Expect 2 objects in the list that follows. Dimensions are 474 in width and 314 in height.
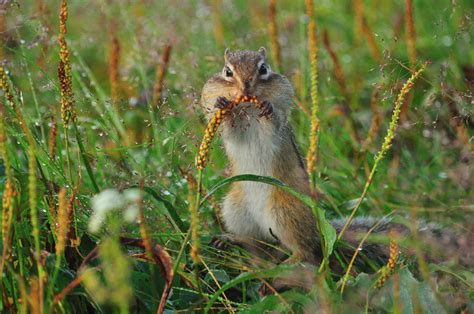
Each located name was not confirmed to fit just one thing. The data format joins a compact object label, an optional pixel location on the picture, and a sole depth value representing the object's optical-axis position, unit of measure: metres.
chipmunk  6.93
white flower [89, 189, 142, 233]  4.09
